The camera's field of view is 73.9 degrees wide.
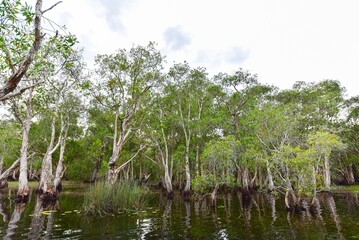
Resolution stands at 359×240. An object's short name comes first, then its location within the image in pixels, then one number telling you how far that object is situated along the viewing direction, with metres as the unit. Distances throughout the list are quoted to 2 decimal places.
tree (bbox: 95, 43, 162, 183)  20.53
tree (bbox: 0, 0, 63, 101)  5.77
